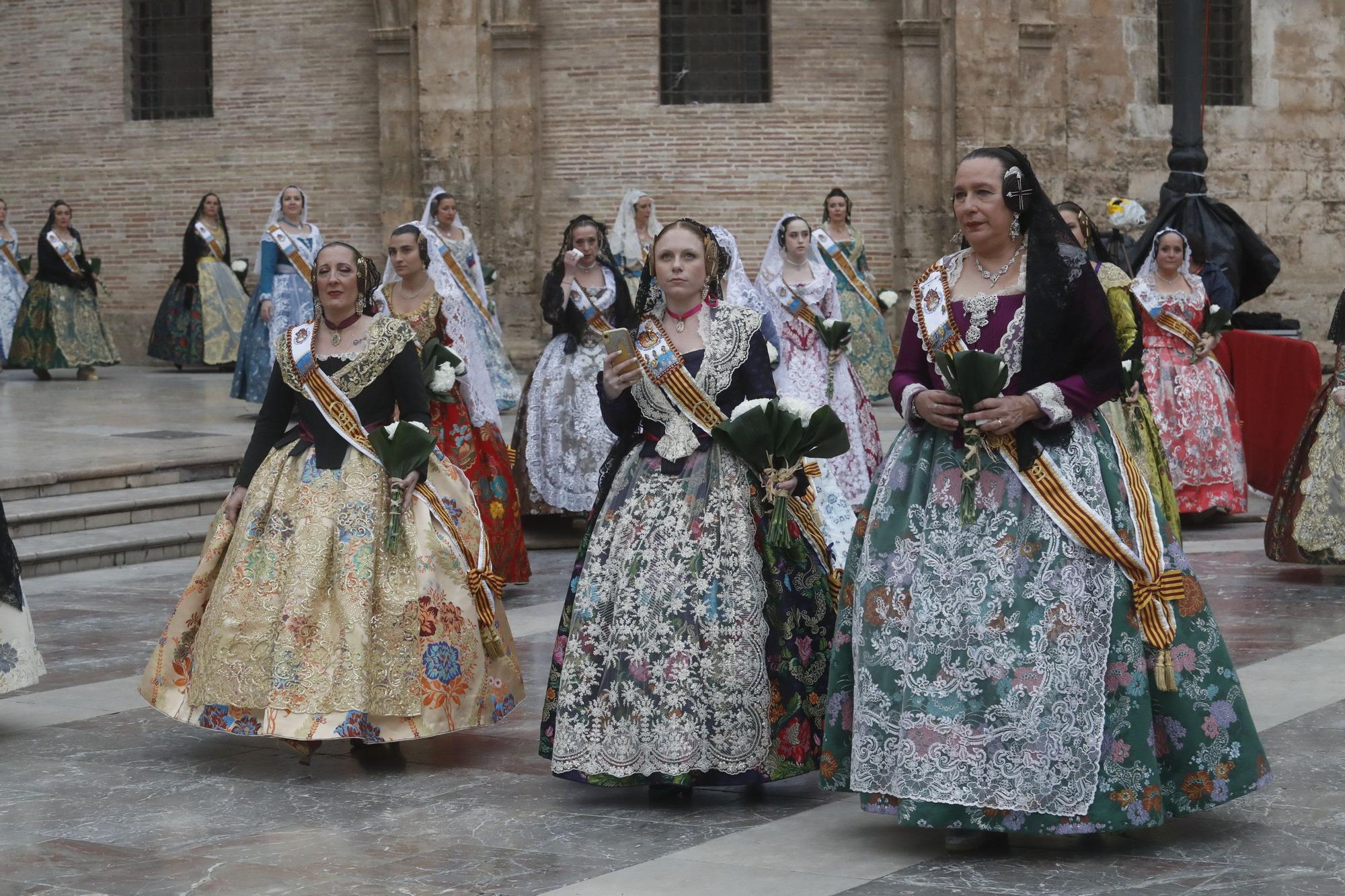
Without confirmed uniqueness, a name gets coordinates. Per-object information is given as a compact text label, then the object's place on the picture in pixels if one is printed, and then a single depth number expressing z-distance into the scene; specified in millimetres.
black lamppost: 12820
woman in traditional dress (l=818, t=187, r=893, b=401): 16312
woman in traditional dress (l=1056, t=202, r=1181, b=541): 7861
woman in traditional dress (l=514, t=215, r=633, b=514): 10711
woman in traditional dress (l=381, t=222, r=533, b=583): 8461
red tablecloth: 12383
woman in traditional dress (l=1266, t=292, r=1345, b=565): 9477
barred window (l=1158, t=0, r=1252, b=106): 20531
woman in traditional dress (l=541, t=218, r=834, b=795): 5281
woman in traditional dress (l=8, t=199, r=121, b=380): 18531
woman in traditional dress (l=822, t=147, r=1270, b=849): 4723
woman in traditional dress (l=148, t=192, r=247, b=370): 19297
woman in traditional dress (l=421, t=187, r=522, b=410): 12461
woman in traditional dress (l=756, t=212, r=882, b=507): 11320
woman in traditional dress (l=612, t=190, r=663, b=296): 16031
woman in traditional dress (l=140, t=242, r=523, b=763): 5809
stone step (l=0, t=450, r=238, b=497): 11227
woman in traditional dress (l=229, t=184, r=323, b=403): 14867
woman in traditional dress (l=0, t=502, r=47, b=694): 6391
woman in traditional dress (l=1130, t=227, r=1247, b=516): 11547
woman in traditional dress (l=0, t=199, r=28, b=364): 19156
